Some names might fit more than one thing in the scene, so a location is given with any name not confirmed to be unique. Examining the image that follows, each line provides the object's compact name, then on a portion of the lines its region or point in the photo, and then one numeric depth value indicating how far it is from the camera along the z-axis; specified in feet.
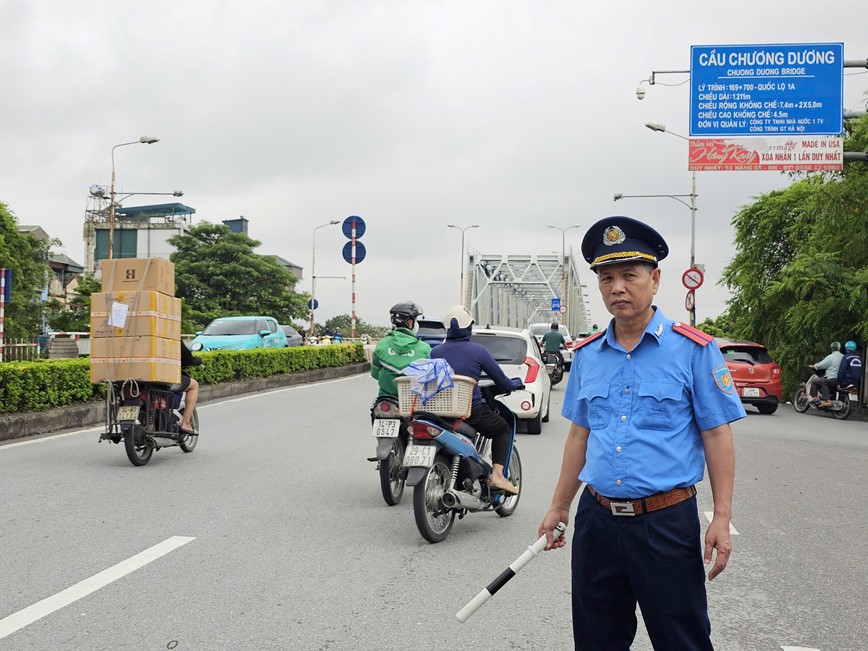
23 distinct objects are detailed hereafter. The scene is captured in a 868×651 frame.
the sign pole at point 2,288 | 55.41
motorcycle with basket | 19.97
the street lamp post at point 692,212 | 120.47
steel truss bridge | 401.90
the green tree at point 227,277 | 175.83
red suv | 62.18
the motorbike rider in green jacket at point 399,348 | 24.40
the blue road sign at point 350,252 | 97.86
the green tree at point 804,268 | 64.64
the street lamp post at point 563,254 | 263.08
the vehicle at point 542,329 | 129.08
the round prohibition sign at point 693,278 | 100.99
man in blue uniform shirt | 9.22
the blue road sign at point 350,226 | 97.68
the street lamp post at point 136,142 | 95.76
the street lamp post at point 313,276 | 189.26
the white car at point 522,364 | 42.14
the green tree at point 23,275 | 125.39
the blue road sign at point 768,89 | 52.08
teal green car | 86.43
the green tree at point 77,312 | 131.43
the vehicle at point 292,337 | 122.09
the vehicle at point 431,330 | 69.67
